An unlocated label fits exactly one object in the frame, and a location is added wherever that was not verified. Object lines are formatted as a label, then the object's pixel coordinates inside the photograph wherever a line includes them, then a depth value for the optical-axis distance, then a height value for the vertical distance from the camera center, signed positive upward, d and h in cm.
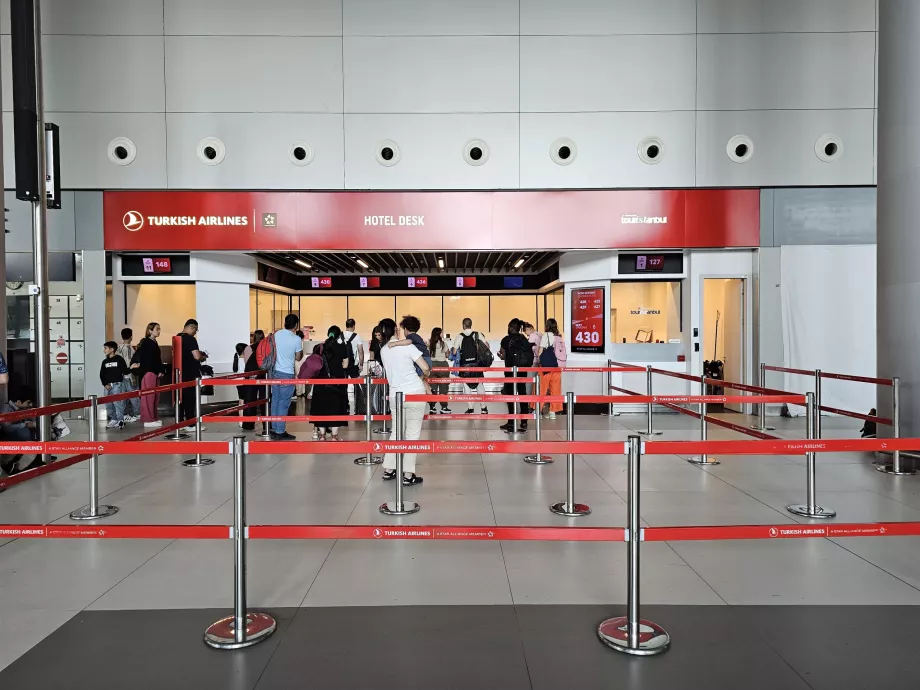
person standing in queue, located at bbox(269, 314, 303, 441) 924 -35
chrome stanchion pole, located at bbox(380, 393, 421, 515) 528 -156
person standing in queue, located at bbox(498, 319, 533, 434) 1048 -23
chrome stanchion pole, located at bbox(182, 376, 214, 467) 741 -156
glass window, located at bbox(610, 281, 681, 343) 1251 +48
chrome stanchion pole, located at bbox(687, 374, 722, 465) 744 -158
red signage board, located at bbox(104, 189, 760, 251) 1144 +226
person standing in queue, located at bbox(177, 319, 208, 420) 1061 -27
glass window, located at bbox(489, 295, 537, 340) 1912 +84
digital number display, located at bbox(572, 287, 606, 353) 1235 +32
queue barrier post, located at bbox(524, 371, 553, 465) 741 -156
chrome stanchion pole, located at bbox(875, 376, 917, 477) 700 -102
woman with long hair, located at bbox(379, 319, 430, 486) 637 -49
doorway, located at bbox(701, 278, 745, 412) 1234 +19
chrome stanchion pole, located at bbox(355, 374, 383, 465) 751 -130
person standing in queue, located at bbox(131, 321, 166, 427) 1062 -47
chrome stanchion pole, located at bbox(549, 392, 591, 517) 534 -154
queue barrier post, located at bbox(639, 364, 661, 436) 902 -88
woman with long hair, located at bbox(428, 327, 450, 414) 1198 -41
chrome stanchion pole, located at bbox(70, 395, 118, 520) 540 -154
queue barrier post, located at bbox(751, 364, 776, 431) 898 -116
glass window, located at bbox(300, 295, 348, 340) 1883 +79
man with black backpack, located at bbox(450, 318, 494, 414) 1129 -26
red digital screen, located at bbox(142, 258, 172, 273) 1197 +149
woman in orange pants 1077 -37
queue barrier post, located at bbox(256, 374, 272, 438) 921 -115
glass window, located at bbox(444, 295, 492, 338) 1898 +82
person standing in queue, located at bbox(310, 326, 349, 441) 888 -80
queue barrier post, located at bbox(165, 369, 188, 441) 877 -150
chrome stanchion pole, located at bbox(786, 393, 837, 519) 531 -156
